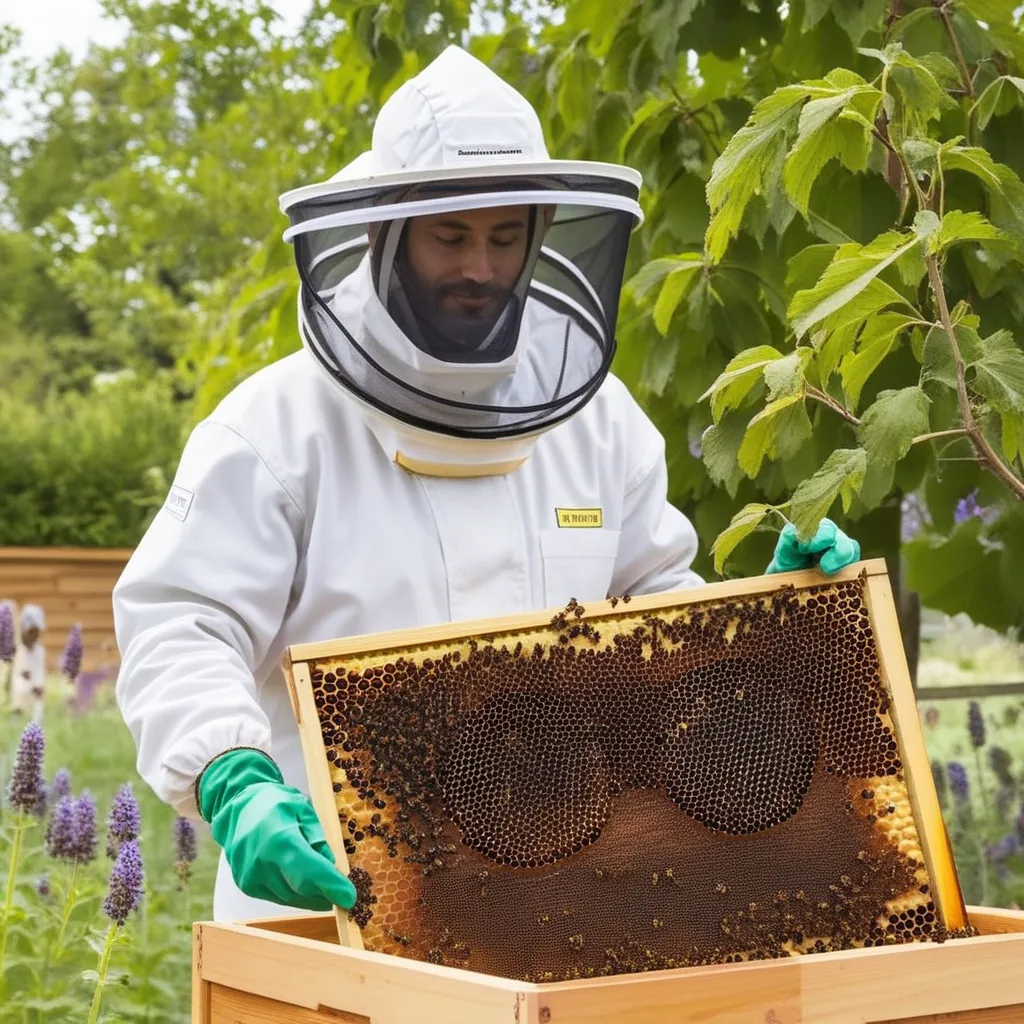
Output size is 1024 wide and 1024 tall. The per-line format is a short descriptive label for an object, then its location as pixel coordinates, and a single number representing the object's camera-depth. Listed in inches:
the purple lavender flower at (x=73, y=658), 181.9
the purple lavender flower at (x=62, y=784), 160.1
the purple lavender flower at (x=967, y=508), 186.5
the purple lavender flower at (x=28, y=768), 127.5
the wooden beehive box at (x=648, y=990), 62.8
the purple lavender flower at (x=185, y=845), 152.6
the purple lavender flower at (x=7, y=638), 174.7
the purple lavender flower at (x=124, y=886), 114.0
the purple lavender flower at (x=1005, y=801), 247.8
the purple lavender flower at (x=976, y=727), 209.6
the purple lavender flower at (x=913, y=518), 193.3
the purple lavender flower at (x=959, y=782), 209.5
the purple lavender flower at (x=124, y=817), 127.3
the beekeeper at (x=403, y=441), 95.2
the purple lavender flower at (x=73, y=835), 134.6
